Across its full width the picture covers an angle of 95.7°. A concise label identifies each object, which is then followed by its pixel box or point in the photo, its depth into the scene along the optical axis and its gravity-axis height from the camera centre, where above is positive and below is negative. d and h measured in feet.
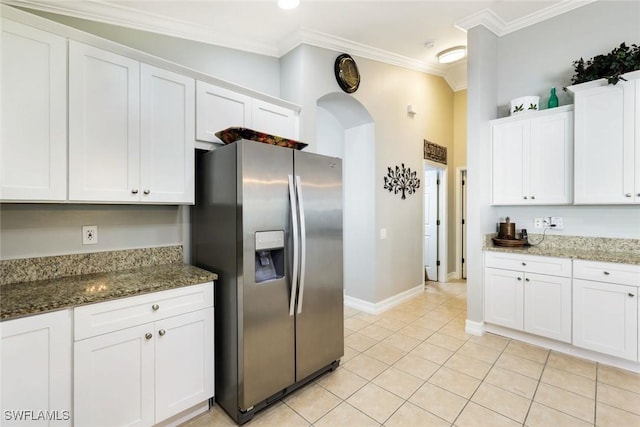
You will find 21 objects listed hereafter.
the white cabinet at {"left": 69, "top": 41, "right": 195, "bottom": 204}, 5.47 +1.69
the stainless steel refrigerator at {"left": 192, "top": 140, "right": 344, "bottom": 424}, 5.92 -1.17
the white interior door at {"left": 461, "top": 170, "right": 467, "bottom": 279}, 17.15 -0.95
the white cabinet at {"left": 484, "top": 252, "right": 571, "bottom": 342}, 8.50 -2.61
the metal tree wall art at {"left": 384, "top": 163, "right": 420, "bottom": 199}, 12.76 +1.40
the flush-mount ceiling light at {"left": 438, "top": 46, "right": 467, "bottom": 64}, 11.70 +6.51
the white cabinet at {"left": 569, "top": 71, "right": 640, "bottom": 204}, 7.77 +1.95
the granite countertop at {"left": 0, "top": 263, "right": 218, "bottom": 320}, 4.43 -1.40
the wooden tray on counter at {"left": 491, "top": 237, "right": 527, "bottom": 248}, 9.73 -1.07
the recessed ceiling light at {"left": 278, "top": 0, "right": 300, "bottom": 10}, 7.82 +5.68
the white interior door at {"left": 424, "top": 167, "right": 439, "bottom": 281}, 16.88 -0.58
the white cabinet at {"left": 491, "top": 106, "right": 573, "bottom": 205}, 9.03 +1.76
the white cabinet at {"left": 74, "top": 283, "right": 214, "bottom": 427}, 4.81 -2.71
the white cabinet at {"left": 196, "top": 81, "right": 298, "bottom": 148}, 7.17 +2.70
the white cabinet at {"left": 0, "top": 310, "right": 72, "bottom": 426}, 4.18 -2.40
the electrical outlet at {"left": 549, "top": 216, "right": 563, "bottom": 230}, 9.76 -0.37
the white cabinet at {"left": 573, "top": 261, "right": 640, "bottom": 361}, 7.42 -2.60
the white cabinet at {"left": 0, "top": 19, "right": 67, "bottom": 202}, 4.80 +1.67
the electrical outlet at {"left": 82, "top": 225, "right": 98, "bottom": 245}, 6.39 -0.51
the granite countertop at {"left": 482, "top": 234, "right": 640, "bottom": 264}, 7.98 -1.19
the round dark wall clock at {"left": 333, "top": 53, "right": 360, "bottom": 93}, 10.46 +5.13
